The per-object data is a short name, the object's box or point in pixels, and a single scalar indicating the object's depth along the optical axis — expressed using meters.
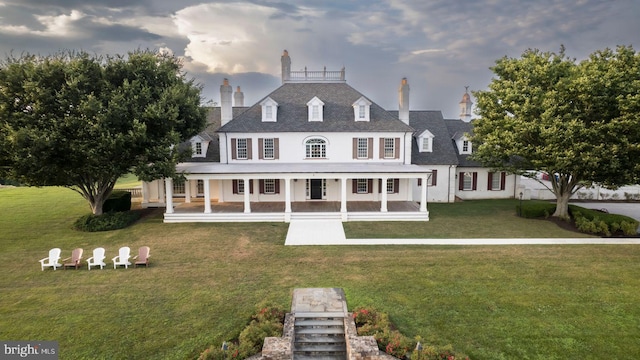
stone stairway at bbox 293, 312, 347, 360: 9.77
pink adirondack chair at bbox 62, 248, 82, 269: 14.90
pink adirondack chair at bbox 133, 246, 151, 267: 15.19
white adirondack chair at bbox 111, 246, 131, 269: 14.99
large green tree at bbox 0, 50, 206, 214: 18.03
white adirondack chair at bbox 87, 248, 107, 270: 14.97
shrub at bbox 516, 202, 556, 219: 23.73
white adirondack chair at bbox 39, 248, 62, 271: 14.86
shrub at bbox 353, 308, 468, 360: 8.63
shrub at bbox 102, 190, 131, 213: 23.80
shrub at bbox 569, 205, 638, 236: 20.31
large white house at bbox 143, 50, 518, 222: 23.75
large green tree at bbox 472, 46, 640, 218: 18.64
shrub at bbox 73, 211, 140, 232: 20.94
